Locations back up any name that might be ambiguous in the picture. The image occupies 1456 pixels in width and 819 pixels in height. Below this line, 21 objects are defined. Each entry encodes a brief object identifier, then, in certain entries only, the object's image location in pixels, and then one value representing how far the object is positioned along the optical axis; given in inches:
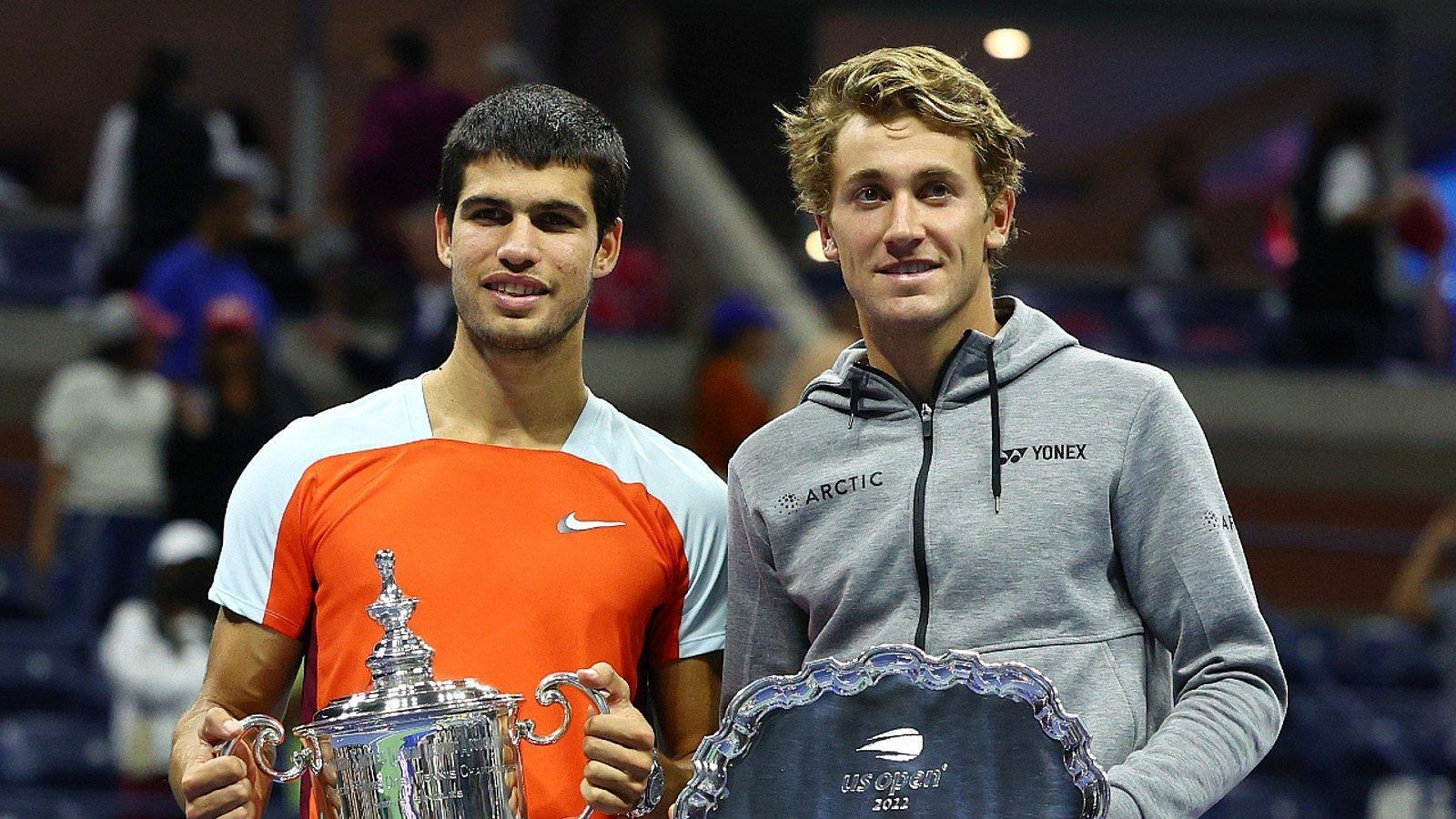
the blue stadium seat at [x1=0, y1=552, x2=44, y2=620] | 636.7
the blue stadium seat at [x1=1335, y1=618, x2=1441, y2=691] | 695.1
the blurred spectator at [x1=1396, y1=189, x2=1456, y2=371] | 874.8
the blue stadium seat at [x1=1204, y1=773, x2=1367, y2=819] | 578.2
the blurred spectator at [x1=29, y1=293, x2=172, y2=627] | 597.0
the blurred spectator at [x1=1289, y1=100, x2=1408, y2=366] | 772.0
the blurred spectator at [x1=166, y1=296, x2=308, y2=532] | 551.2
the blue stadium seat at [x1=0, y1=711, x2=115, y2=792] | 541.0
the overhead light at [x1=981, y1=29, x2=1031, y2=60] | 1012.5
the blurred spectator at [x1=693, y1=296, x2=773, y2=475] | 608.1
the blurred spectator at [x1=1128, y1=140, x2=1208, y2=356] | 954.1
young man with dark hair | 207.0
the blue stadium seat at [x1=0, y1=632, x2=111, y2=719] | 589.3
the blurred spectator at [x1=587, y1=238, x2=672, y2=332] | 860.6
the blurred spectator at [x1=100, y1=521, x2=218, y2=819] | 506.6
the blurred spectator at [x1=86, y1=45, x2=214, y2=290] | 715.4
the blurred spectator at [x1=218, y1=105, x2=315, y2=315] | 761.6
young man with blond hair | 184.5
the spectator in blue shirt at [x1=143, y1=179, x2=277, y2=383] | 627.8
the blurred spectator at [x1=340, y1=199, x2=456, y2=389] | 581.6
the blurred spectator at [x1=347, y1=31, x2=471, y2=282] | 665.0
